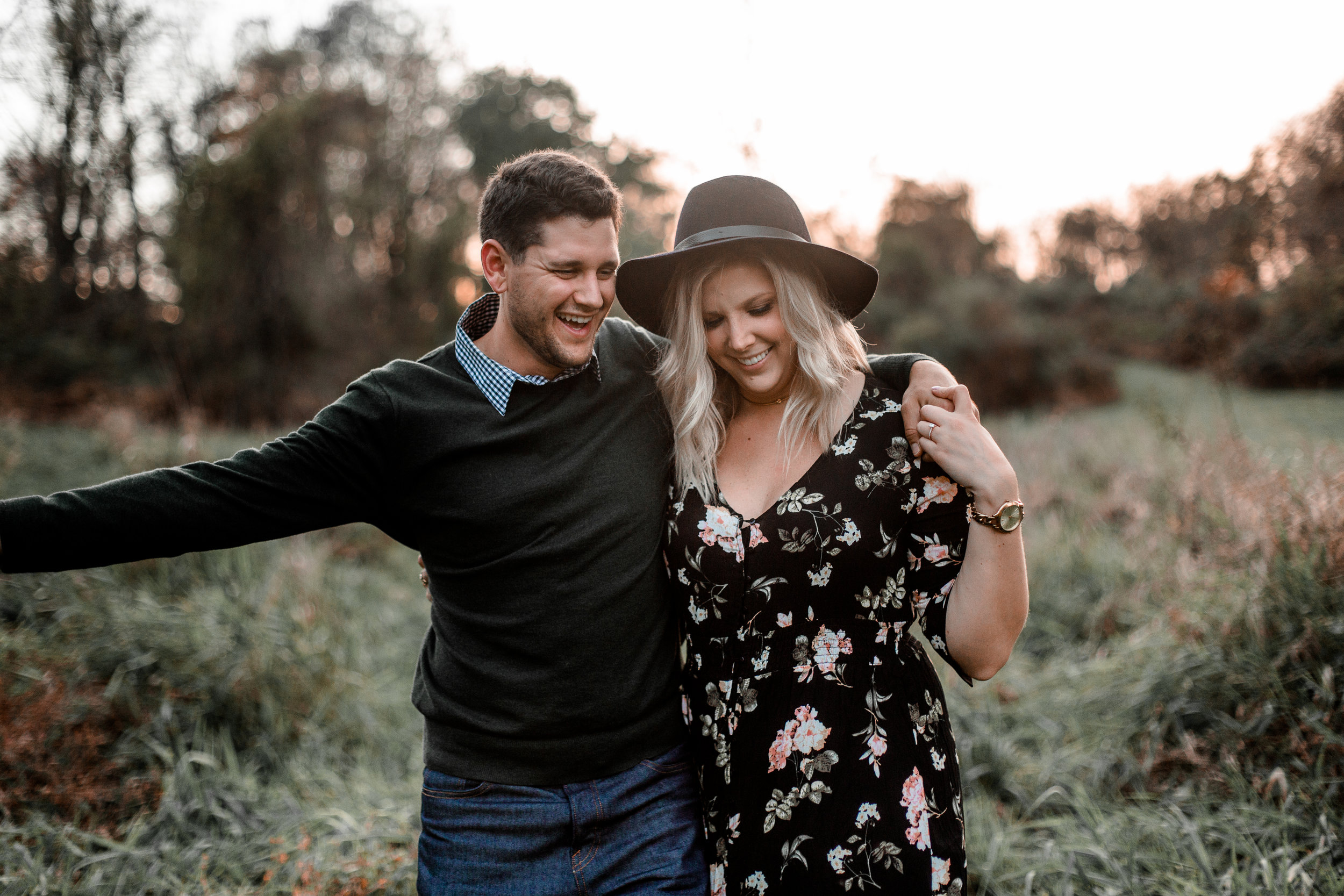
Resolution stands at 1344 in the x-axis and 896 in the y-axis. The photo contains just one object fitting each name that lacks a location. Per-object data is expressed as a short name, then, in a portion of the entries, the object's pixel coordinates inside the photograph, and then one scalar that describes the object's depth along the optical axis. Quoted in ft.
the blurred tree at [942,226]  65.00
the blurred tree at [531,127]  41.78
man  6.03
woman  5.77
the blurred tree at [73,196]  18.06
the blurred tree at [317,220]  32.48
